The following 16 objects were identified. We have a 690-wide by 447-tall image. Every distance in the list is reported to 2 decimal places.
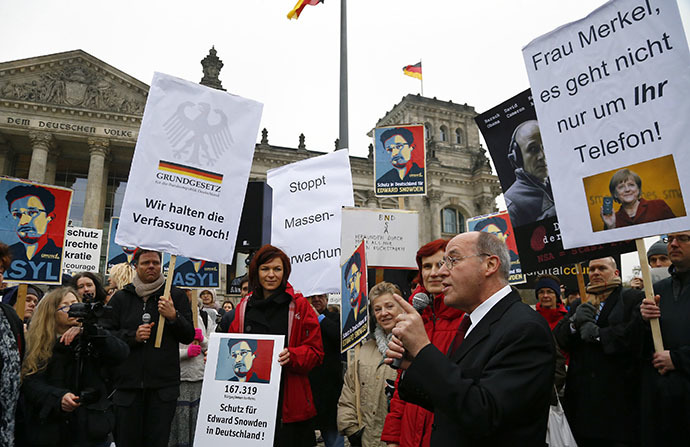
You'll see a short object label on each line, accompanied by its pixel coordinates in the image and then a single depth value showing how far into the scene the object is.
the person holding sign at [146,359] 4.04
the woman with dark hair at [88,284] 4.77
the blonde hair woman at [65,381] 3.34
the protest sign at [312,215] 5.71
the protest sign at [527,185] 4.62
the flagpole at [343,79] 7.71
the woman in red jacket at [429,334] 2.92
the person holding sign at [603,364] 3.73
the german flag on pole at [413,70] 28.69
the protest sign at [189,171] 4.38
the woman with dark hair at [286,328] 3.70
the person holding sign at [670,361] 3.07
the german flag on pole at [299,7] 10.62
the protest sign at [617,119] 3.07
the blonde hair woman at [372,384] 3.87
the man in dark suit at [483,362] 1.85
